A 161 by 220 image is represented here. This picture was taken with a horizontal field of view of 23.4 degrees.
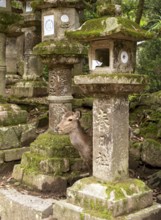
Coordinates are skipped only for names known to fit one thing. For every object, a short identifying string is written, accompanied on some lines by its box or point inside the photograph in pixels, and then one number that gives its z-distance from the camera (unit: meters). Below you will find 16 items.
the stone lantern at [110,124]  4.20
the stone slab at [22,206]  4.99
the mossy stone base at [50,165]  5.58
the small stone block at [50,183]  5.55
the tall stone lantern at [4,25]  7.02
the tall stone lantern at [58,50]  5.78
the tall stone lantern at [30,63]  8.98
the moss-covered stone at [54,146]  5.77
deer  5.11
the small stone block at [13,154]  6.58
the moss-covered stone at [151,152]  5.91
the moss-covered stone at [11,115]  6.70
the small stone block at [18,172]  5.88
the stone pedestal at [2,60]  7.09
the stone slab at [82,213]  4.23
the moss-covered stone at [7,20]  6.99
